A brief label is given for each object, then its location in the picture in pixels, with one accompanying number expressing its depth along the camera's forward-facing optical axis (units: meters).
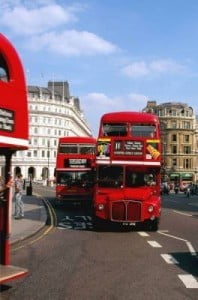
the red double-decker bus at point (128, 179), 18.11
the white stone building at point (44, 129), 154.82
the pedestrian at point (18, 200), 22.41
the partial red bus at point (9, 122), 7.80
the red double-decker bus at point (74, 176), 30.83
